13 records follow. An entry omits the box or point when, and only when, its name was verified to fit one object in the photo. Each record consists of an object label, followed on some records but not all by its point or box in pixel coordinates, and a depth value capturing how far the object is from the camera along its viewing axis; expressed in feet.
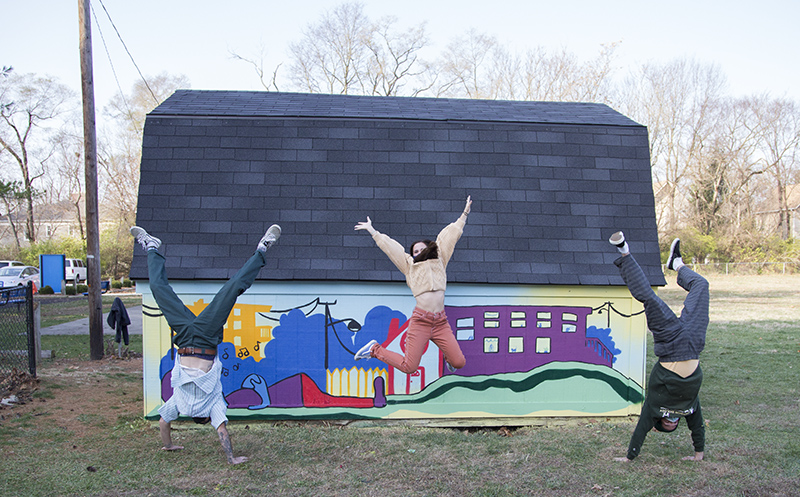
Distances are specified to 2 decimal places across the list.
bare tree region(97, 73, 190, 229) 115.03
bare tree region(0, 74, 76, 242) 130.31
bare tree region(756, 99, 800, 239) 133.08
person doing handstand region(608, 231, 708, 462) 16.14
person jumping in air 18.93
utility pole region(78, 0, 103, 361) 37.17
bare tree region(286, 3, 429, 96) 110.83
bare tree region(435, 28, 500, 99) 112.45
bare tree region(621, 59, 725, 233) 118.93
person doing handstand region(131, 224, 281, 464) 17.44
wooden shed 21.33
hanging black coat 36.47
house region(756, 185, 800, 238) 135.33
